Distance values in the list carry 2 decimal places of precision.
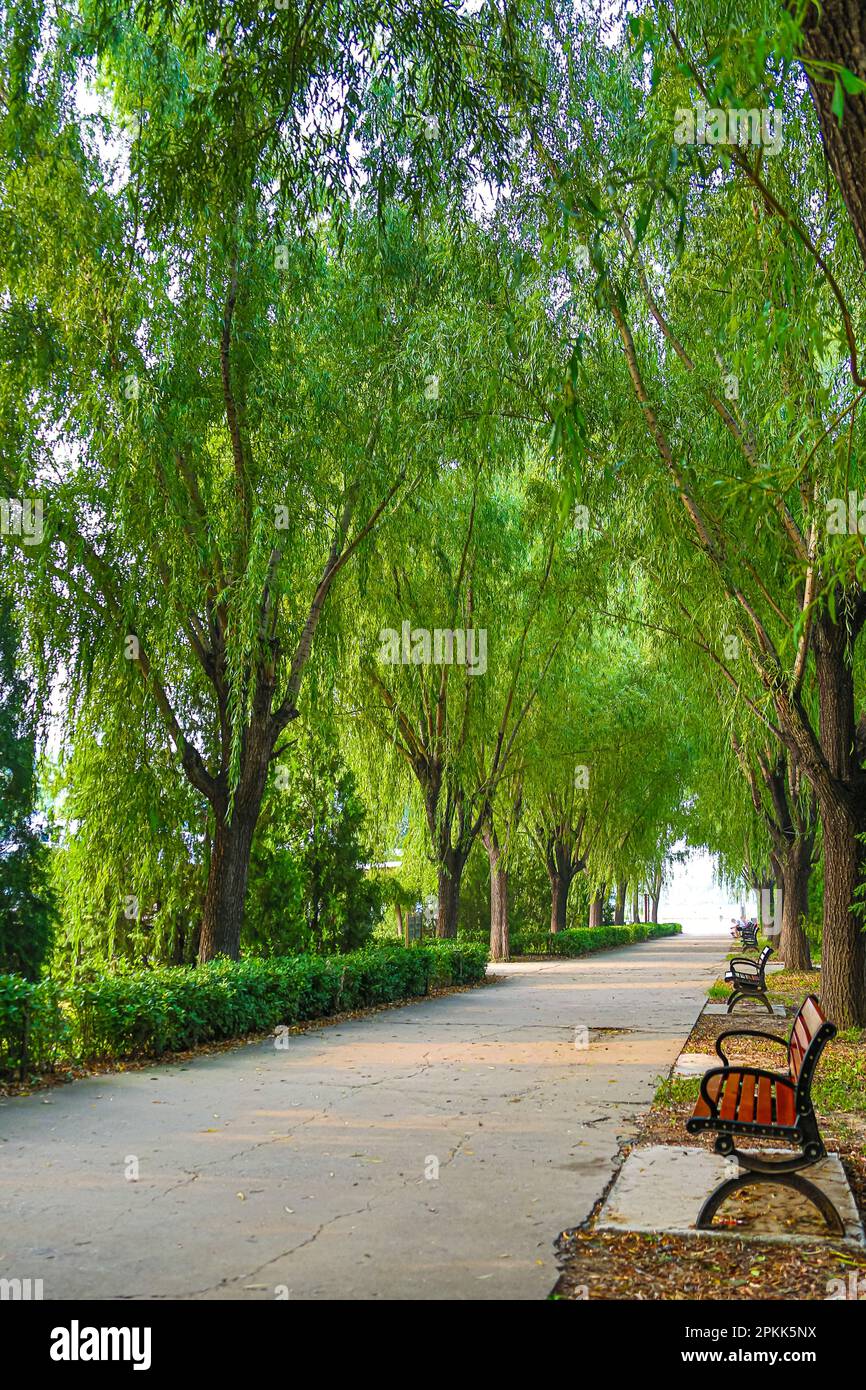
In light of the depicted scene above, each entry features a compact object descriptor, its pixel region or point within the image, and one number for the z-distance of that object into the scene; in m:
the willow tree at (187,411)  10.09
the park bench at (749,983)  13.71
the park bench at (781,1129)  4.85
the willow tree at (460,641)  16.91
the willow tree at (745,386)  6.66
